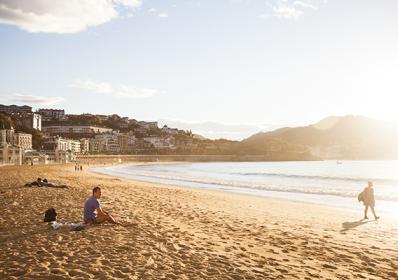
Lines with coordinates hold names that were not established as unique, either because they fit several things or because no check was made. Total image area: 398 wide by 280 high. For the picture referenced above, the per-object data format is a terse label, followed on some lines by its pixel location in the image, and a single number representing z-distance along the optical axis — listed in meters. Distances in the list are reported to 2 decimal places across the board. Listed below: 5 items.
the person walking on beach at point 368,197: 16.69
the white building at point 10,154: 81.62
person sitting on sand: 10.99
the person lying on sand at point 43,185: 23.55
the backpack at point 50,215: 10.97
